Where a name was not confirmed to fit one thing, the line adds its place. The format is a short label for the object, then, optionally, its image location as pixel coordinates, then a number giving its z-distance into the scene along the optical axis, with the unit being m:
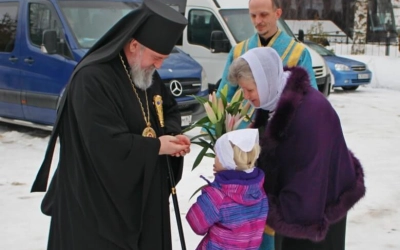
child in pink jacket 2.78
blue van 8.24
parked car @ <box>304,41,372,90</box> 15.62
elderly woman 2.80
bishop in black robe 2.74
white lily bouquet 3.07
